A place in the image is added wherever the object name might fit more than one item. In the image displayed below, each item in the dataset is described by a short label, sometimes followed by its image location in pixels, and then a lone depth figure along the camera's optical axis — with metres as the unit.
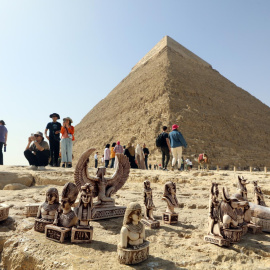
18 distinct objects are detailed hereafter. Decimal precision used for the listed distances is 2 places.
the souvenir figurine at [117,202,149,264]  1.93
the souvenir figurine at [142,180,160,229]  2.73
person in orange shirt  7.57
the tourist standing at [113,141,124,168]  9.41
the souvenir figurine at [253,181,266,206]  3.21
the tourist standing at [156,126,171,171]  8.38
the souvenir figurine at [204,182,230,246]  2.30
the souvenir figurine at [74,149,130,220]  3.08
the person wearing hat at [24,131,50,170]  6.77
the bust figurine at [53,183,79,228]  2.38
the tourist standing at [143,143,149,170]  12.04
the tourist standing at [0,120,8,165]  8.38
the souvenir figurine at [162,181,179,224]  2.91
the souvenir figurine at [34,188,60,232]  2.56
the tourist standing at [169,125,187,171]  7.86
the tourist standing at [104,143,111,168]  11.71
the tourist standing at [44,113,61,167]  7.81
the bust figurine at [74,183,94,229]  2.30
